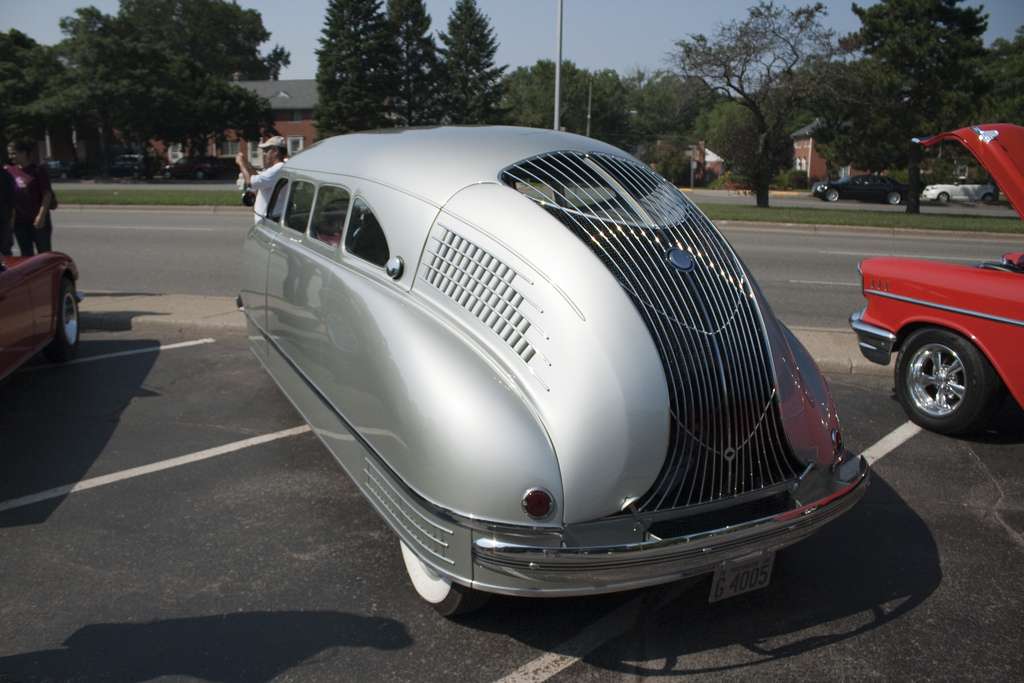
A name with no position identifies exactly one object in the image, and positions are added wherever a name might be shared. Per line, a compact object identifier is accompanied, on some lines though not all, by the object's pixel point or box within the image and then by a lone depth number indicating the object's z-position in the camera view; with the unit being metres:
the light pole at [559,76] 21.02
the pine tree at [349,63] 51.22
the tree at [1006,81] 38.09
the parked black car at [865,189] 41.84
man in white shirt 6.19
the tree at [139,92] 46.91
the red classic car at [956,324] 4.53
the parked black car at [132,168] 46.53
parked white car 39.97
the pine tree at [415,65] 53.91
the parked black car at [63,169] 45.88
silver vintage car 2.63
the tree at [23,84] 48.09
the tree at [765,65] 26.83
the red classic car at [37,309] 5.28
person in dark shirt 8.02
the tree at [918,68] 26.62
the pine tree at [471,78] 54.12
